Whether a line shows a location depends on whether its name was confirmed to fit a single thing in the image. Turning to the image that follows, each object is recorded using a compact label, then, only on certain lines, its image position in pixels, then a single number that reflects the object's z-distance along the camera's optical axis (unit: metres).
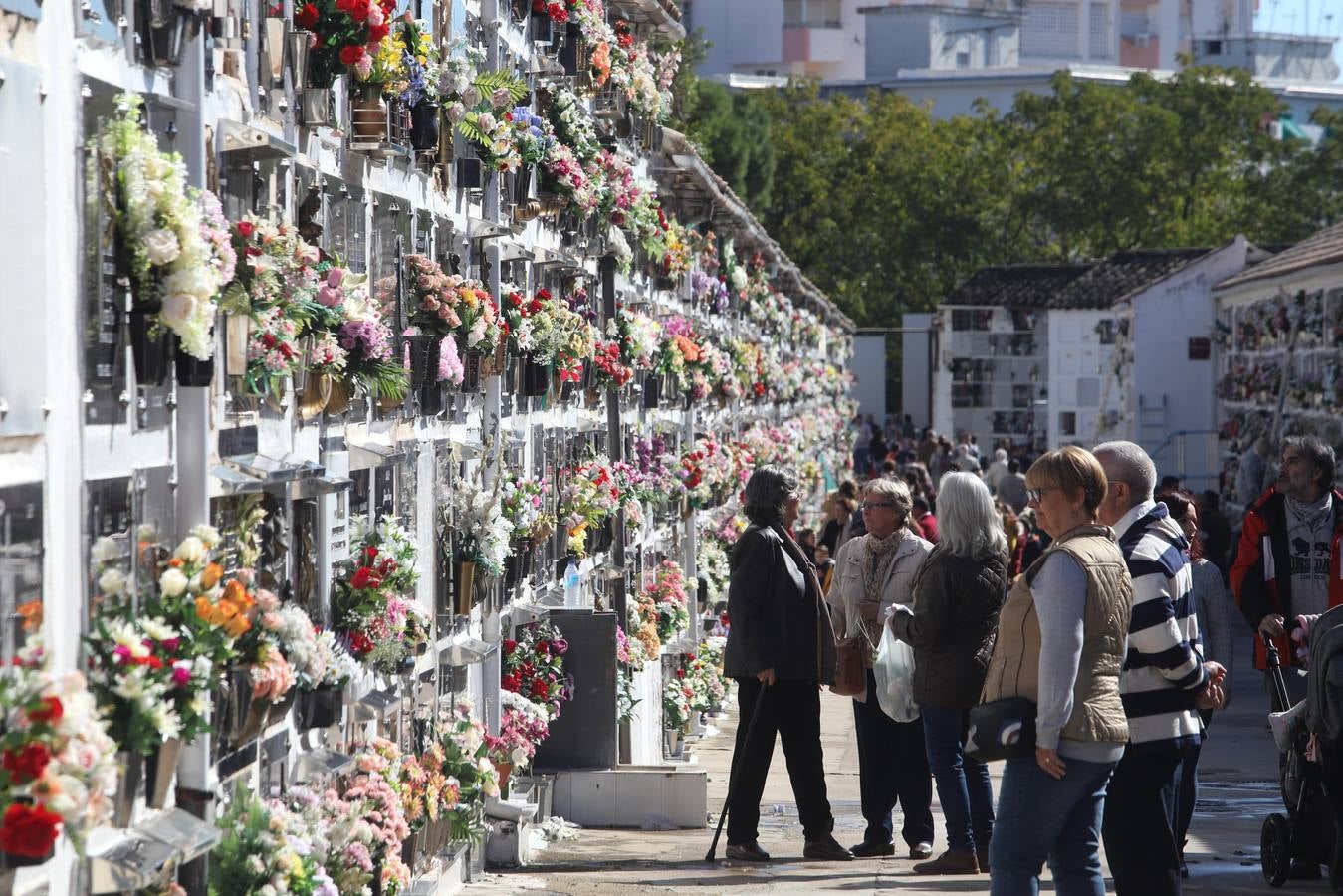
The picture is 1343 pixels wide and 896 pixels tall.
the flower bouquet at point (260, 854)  10.64
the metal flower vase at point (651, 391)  29.47
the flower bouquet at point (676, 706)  29.17
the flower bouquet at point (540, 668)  20.12
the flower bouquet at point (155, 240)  9.10
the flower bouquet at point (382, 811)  12.81
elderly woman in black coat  18.87
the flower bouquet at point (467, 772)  15.89
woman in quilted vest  12.40
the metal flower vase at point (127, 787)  9.15
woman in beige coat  18.86
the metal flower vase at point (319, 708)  11.68
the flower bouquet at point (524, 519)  18.77
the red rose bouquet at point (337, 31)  12.46
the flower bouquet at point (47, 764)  7.37
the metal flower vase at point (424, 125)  15.16
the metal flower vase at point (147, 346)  9.41
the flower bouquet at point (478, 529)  17.48
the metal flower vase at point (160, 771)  9.40
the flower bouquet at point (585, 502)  22.69
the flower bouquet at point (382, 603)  13.31
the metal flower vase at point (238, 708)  10.06
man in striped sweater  13.44
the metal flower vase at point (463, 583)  17.28
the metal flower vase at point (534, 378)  20.33
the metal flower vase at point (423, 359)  15.18
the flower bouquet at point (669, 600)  28.77
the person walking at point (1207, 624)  17.64
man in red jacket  19.16
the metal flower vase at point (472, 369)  17.09
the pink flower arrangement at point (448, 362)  15.50
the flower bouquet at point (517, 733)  18.33
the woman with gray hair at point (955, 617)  16.84
